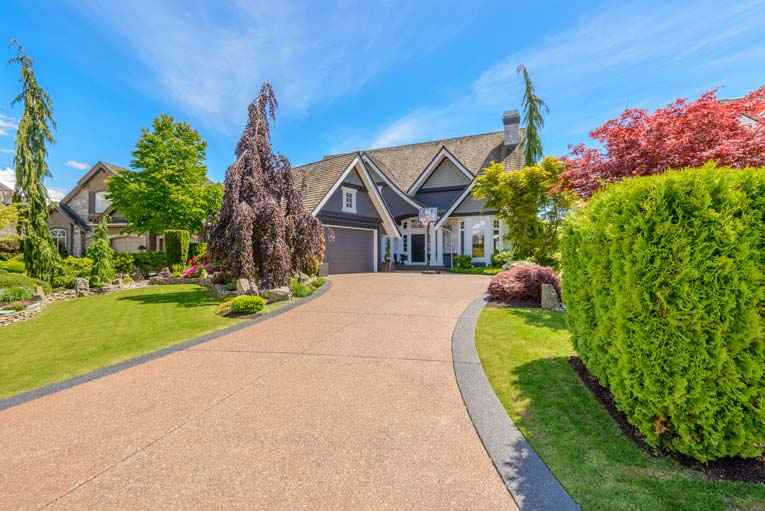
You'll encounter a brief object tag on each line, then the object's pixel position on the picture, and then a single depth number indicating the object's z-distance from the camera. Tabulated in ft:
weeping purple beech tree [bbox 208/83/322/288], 33.45
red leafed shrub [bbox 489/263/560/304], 30.32
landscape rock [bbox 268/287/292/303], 33.14
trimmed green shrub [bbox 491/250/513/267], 61.95
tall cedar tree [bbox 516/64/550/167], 73.15
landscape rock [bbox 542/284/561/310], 27.99
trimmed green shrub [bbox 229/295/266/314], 27.61
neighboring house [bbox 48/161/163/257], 89.35
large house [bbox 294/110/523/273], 58.85
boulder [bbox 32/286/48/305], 36.44
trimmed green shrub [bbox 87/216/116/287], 45.62
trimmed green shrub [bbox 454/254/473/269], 67.72
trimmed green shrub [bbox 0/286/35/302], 34.47
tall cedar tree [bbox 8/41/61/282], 42.11
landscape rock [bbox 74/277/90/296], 43.37
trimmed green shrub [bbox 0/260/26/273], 51.97
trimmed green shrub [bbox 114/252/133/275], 57.82
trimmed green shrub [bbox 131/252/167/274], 61.87
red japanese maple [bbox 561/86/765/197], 21.04
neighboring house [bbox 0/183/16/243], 117.27
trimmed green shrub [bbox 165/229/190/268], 58.85
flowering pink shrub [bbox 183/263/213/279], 55.83
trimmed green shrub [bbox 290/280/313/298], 35.73
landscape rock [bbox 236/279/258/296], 32.34
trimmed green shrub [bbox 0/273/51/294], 37.83
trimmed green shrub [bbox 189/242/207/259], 64.49
